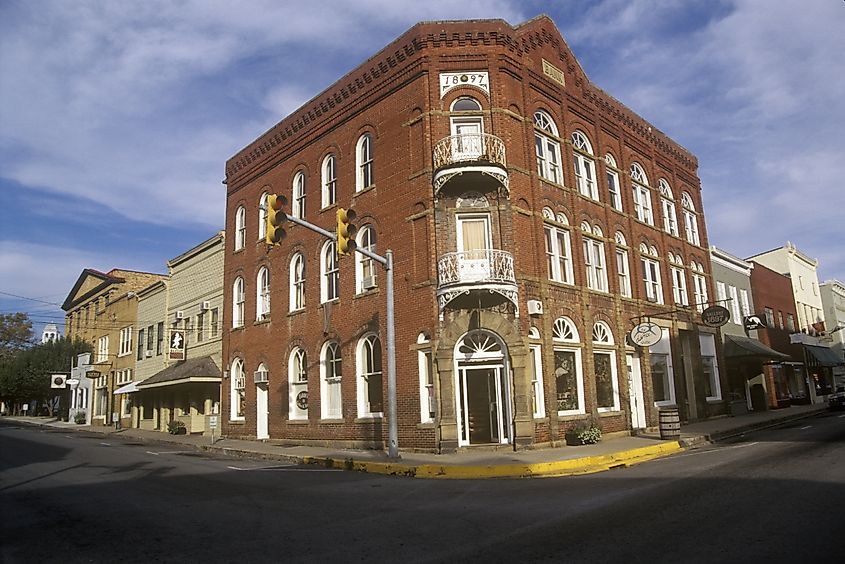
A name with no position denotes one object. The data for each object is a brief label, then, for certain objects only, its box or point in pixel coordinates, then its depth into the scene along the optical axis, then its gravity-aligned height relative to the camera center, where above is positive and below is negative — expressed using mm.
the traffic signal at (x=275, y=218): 12492 +3665
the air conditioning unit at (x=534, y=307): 18125 +2348
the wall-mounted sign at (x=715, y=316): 24484 +2539
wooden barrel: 18141 -1289
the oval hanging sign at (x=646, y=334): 21188 +1659
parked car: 29656 -1324
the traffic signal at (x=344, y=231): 14016 +3744
